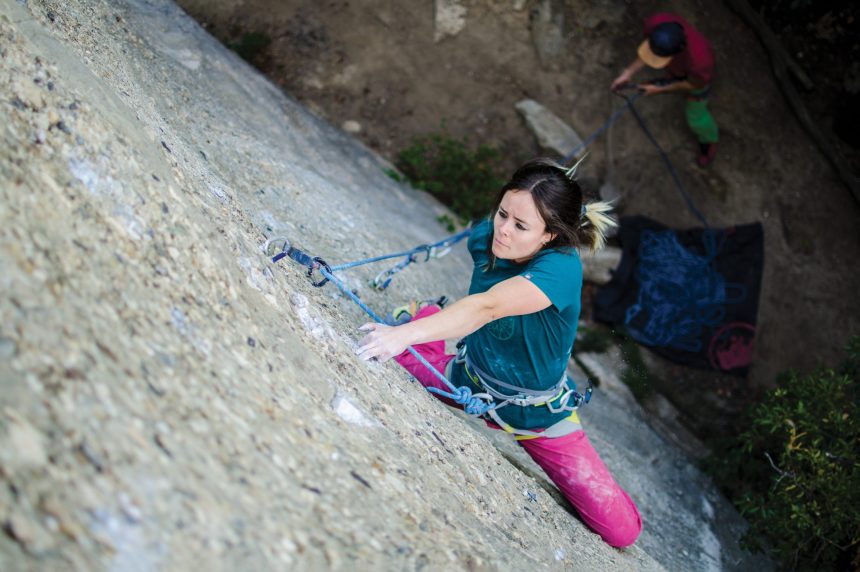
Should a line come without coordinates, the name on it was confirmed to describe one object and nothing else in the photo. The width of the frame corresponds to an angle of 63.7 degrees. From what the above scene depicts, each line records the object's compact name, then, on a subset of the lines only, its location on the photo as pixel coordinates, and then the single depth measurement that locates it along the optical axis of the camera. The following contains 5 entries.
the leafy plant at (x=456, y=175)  6.16
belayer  6.32
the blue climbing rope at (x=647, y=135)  6.82
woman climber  2.34
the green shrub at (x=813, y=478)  3.50
